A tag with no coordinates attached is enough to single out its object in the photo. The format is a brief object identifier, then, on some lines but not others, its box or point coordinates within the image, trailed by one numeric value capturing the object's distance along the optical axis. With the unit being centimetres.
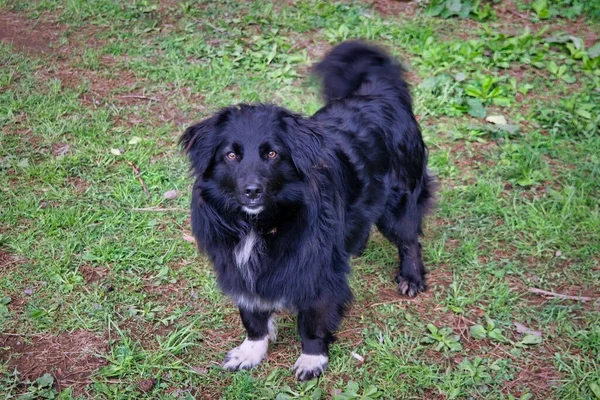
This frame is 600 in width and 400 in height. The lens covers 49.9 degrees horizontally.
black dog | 299
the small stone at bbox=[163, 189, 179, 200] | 472
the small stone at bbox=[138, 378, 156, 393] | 333
